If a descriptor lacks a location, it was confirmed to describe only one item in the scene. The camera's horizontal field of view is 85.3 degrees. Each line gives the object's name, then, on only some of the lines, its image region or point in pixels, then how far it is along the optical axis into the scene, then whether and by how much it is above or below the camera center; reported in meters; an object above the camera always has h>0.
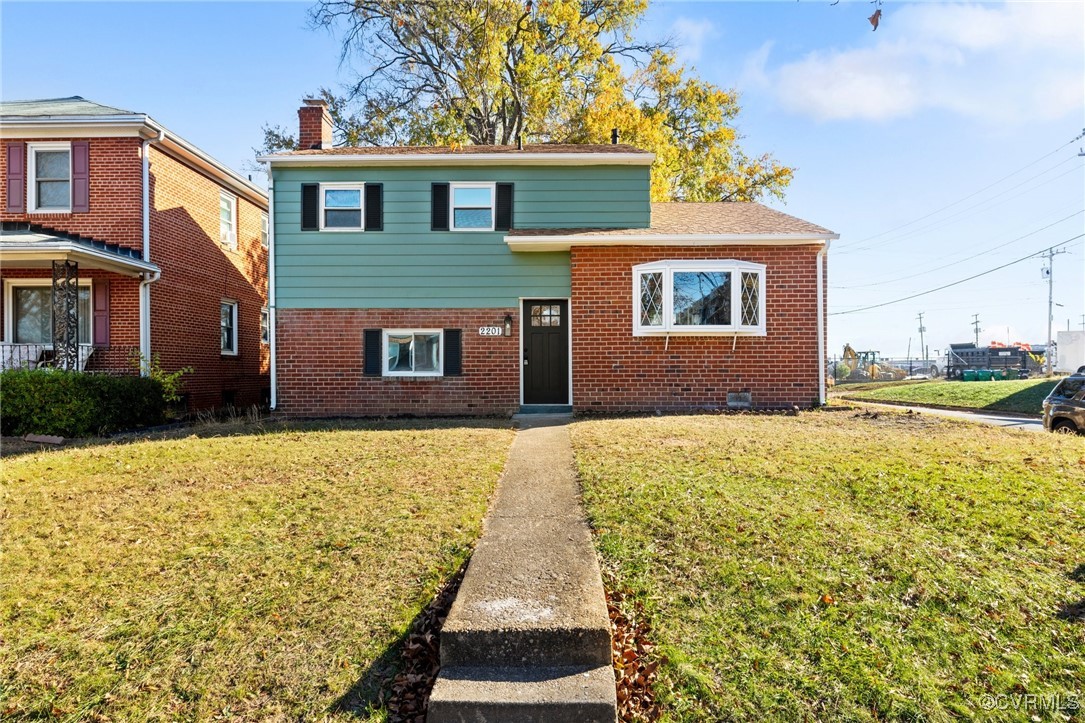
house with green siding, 12.24 +1.77
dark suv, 10.24 -0.85
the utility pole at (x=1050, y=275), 43.42 +6.41
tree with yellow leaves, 20.31 +9.95
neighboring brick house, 11.70 +2.62
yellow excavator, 36.75 -0.62
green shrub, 9.95 -0.75
